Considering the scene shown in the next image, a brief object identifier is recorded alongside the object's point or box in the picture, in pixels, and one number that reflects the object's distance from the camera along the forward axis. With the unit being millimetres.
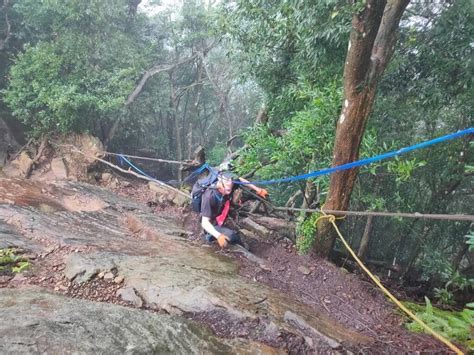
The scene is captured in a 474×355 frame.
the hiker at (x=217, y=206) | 5488
